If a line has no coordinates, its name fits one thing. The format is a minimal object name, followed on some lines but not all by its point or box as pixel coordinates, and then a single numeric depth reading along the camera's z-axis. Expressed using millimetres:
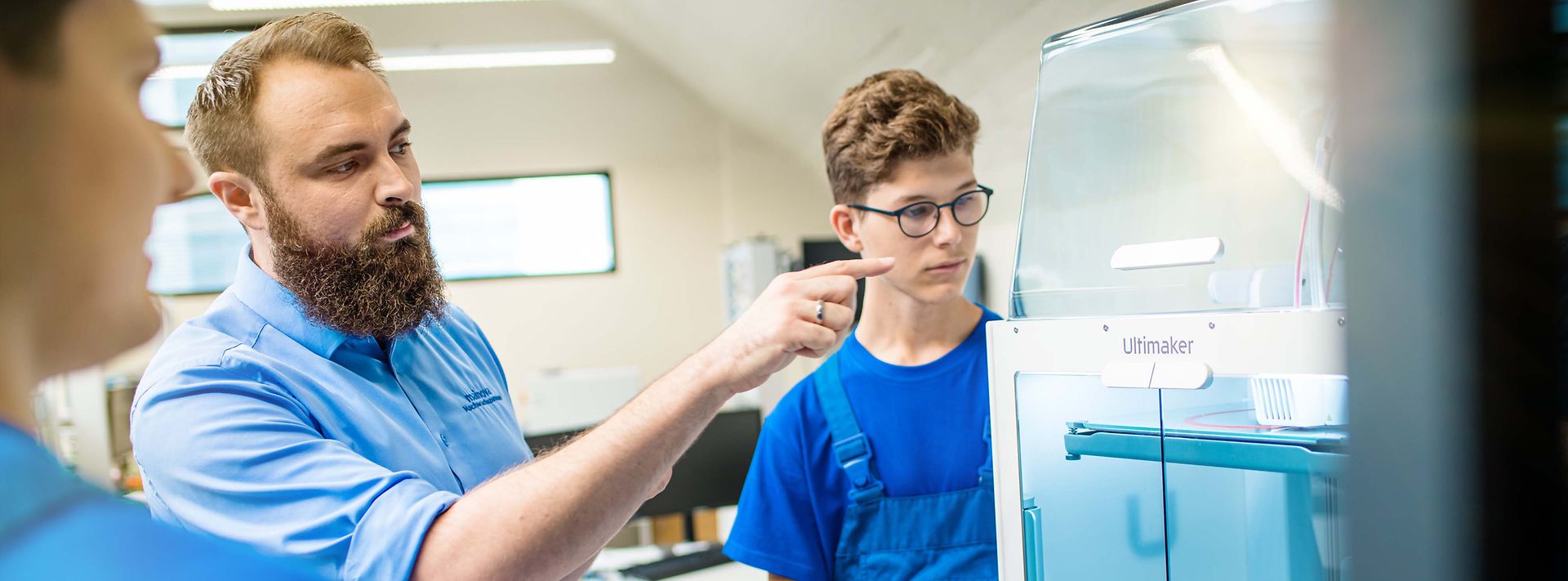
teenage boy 1383
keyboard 3311
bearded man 959
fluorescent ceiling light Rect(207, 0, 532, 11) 4867
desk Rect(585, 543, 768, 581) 3314
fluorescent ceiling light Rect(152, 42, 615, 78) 5730
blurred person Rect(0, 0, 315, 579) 348
